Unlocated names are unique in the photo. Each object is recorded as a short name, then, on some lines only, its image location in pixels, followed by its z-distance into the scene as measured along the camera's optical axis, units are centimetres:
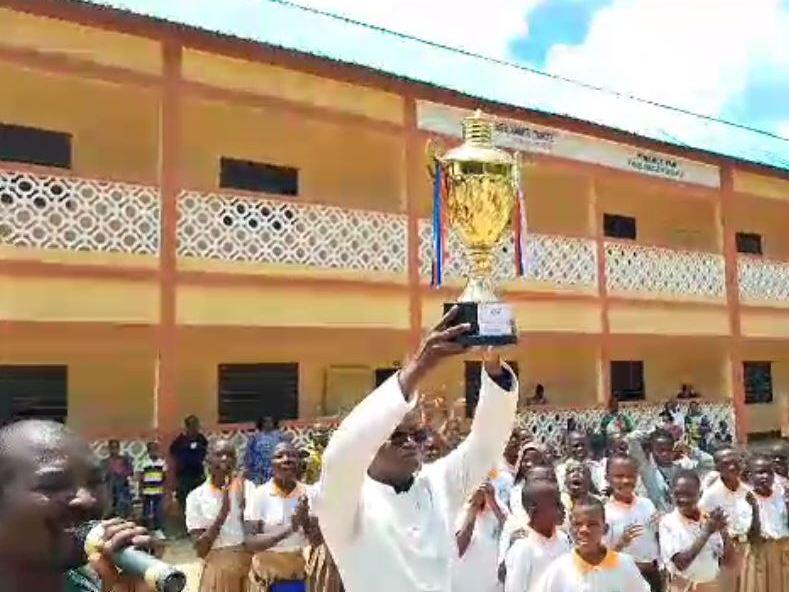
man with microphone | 155
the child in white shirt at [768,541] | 628
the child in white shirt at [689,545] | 556
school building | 1052
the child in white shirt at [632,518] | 553
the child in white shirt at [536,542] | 450
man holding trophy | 262
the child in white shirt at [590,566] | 406
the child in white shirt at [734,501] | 622
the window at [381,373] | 1427
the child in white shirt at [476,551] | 507
